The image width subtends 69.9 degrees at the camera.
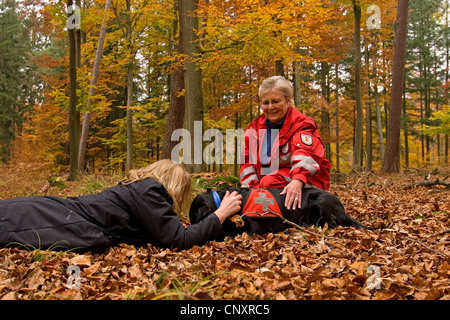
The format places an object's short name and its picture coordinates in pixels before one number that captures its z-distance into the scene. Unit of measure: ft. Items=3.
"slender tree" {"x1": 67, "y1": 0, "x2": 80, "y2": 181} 33.84
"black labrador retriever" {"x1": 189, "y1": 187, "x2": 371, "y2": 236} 11.05
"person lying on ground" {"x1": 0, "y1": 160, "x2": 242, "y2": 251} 8.43
